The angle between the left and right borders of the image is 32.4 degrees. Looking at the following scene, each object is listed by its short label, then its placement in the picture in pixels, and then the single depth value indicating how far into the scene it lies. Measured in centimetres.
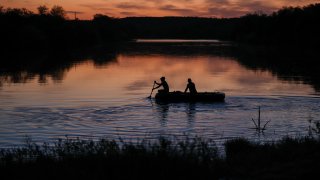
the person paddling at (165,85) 3736
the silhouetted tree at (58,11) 18262
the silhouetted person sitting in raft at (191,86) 3631
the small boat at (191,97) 3556
